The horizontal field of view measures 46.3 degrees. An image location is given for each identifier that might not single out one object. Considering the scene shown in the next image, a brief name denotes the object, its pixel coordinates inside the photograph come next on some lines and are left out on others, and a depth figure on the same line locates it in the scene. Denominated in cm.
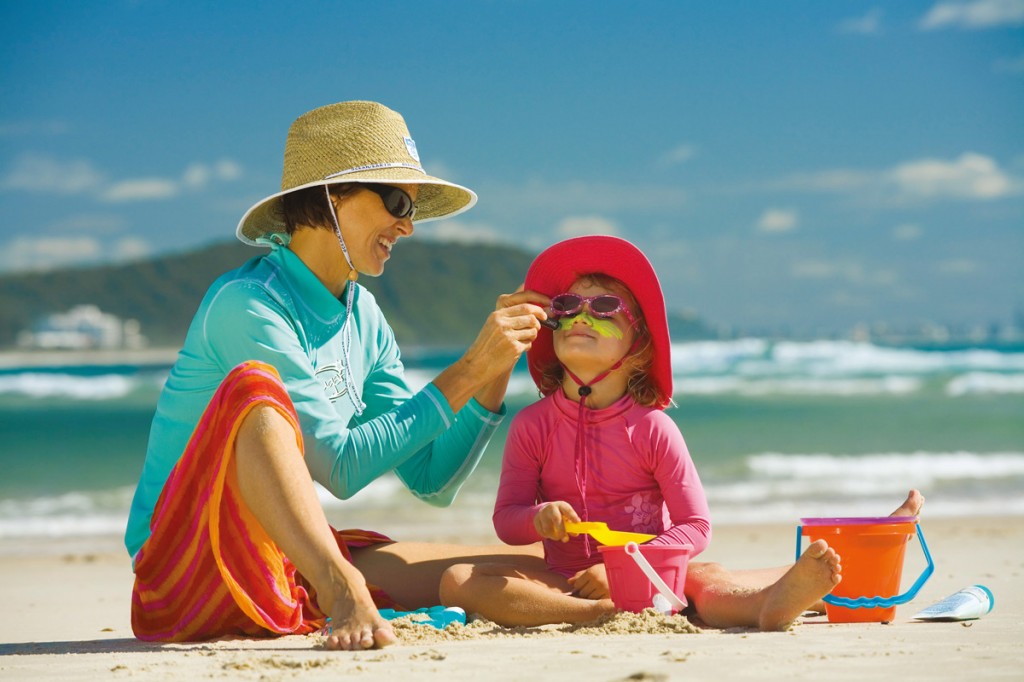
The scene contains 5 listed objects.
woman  308
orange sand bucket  347
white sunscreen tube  365
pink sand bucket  334
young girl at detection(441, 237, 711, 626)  352
